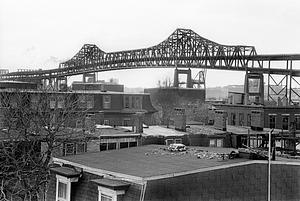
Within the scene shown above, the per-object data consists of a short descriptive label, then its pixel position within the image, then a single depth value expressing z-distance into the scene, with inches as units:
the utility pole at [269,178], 498.6
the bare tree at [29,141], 842.8
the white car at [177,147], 649.3
